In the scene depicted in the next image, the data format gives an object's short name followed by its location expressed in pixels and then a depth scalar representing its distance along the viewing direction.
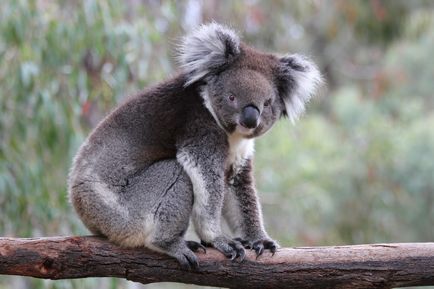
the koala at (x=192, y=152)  7.20
